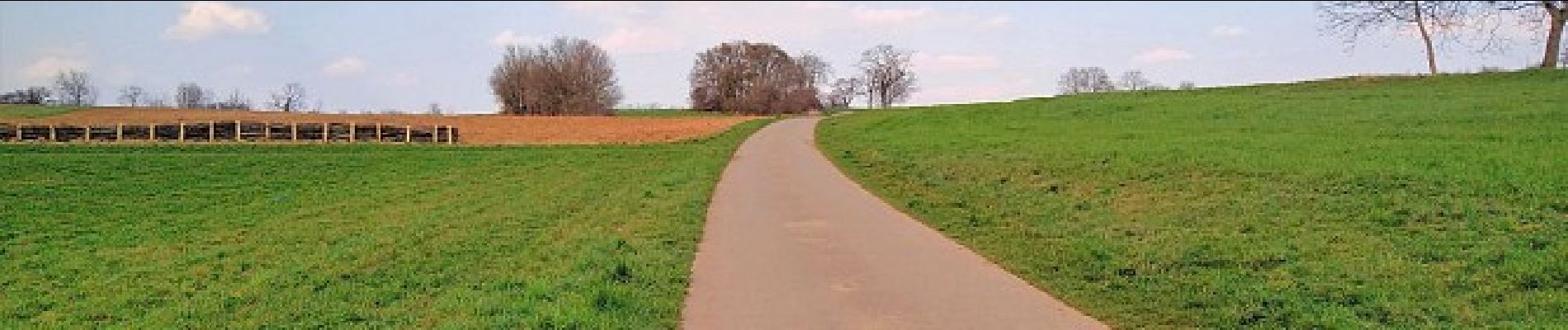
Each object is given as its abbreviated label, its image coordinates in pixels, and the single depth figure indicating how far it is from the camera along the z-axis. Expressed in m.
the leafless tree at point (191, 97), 117.88
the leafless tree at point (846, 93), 122.44
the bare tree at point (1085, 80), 143.75
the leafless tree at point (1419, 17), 45.72
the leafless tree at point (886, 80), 120.88
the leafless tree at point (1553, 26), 44.12
